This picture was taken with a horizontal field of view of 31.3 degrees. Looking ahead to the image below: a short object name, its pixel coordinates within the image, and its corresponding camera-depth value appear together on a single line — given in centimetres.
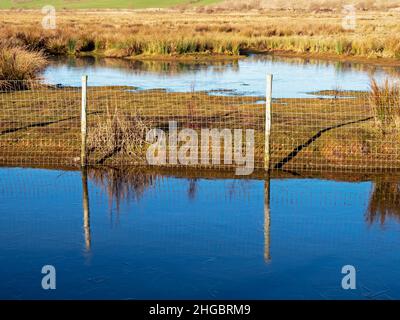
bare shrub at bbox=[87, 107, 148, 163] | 1398
